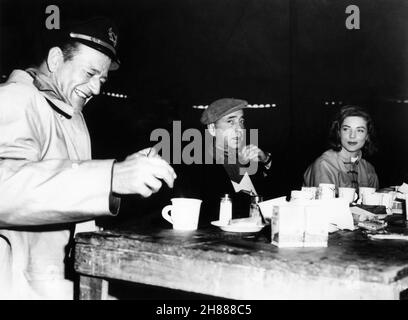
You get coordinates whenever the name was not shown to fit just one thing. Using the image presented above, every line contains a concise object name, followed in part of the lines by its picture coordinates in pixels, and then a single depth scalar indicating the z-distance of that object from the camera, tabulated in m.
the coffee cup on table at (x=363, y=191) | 2.48
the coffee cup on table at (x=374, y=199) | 2.35
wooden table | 1.01
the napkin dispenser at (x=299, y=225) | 1.27
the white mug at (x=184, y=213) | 1.53
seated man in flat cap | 3.09
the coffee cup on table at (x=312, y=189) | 2.27
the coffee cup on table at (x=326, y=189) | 2.13
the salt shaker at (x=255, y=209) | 1.73
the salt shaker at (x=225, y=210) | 1.70
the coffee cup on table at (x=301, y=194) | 1.83
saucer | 1.50
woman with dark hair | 3.55
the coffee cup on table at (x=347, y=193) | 2.41
